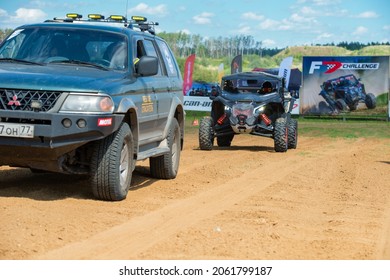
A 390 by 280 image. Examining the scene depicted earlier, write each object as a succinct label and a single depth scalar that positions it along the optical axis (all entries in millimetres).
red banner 39062
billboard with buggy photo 37188
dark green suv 8602
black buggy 18281
